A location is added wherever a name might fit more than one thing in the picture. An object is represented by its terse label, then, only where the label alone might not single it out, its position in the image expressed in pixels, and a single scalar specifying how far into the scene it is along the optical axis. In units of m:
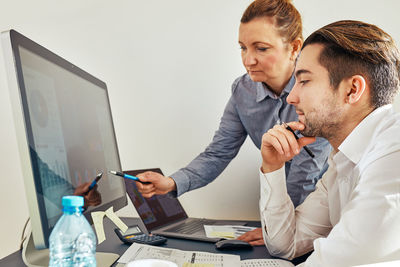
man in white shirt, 0.67
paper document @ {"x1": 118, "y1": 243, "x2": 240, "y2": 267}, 0.89
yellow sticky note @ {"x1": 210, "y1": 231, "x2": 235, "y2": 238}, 1.19
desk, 0.96
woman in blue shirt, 1.30
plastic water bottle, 0.58
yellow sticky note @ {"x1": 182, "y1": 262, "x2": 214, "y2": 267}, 0.87
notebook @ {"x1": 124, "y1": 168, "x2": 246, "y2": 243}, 1.24
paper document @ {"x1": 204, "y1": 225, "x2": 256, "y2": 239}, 1.20
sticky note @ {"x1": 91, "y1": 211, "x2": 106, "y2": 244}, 0.76
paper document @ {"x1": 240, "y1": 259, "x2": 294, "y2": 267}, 0.90
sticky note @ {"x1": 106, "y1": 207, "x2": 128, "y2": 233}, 0.84
